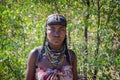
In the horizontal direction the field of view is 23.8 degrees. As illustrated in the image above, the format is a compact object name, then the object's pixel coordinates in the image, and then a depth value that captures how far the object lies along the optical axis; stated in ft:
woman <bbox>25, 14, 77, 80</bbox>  7.68
